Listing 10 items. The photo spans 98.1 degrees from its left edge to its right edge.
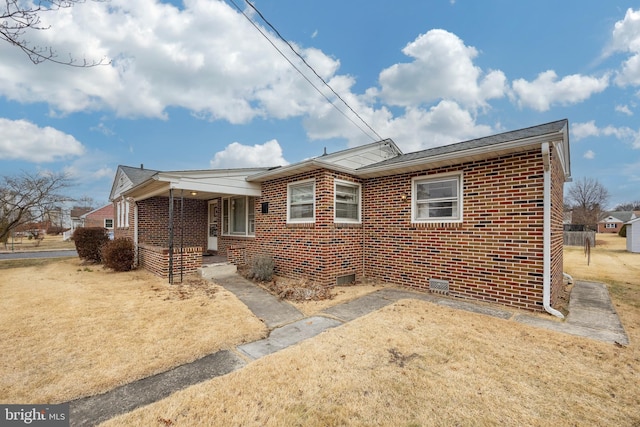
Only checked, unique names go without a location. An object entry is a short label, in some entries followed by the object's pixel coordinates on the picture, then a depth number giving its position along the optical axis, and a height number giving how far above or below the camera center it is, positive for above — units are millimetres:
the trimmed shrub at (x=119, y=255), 9258 -1393
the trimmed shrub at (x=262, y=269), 7604 -1519
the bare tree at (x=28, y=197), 14828 +909
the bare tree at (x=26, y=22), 2324 +1664
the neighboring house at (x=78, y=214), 40212 -111
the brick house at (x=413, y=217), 5270 -47
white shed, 20828 -1501
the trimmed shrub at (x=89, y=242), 11852 -1231
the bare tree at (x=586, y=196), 45594 +3394
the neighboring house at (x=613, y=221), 52625 -1018
